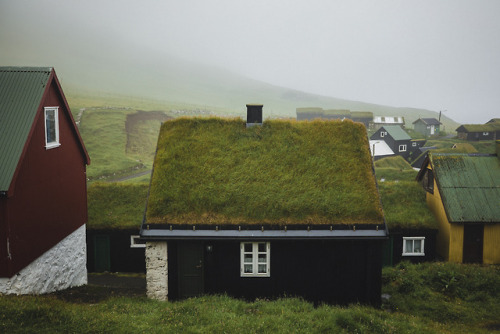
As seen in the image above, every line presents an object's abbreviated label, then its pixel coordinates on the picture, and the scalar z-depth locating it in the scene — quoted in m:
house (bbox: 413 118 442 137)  99.56
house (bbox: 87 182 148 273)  22.58
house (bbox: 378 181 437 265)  23.50
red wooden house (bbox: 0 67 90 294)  13.13
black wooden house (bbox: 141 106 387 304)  14.76
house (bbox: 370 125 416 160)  72.56
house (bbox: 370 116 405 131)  103.12
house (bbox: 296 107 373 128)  108.75
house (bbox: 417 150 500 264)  23.00
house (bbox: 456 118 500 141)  80.38
